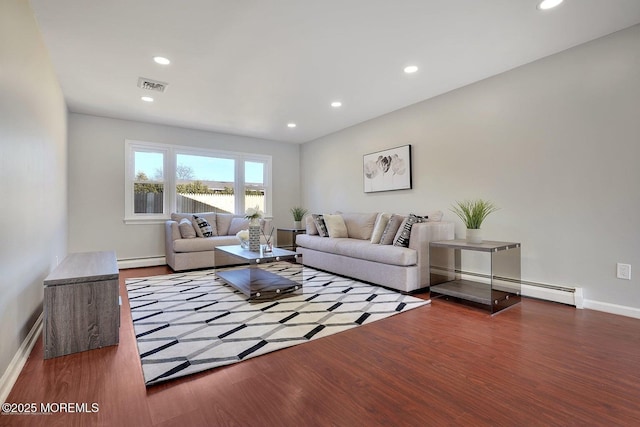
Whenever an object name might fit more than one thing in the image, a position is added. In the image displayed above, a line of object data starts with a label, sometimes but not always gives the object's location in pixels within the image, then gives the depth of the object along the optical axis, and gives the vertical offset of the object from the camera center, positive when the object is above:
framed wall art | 4.42 +0.72
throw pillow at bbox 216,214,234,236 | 5.43 -0.15
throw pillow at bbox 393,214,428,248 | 3.51 -0.21
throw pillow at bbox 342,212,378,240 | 4.56 -0.15
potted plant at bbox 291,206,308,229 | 6.46 -0.03
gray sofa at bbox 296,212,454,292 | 3.30 -0.50
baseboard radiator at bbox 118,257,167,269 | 4.88 -0.80
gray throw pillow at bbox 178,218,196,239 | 4.67 -0.24
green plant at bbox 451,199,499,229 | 3.05 +0.04
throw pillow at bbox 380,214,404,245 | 3.75 -0.20
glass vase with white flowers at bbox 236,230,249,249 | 3.76 -0.30
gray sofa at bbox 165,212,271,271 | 4.54 -0.42
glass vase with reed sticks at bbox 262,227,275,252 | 3.45 -0.40
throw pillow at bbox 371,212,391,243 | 3.92 -0.17
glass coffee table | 3.08 -0.78
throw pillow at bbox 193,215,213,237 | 4.92 -0.22
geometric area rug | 1.90 -0.90
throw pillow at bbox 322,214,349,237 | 4.71 -0.19
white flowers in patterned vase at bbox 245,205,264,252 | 3.61 -0.16
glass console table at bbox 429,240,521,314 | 2.83 -0.71
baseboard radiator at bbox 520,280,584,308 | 2.79 -0.79
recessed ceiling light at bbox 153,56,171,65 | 2.94 +1.58
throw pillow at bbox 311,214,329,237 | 4.83 -0.19
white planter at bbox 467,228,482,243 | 3.02 -0.22
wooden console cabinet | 1.89 -0.64
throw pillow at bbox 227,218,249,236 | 5.48 -0.19
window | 5.09 +0.65
